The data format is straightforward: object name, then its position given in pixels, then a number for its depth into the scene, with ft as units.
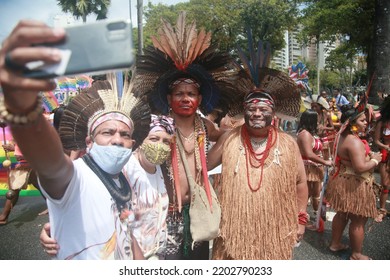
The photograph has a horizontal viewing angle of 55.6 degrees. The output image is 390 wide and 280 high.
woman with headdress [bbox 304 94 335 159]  15.80
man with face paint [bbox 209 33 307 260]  7.06
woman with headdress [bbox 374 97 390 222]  14.76
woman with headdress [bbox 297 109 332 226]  12.44
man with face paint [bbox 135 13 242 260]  6.95
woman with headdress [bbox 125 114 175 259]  6.24
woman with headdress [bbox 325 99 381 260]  9.98
